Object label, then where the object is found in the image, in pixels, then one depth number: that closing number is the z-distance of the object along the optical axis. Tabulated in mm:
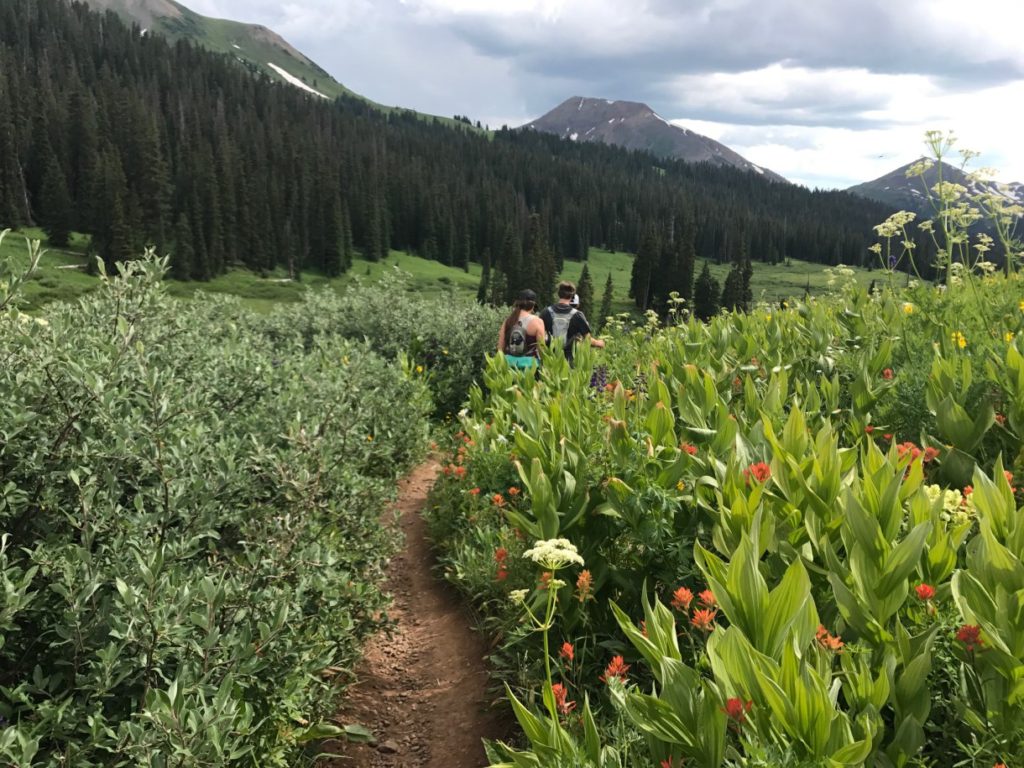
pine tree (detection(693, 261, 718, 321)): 105588
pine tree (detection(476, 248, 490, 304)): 103250
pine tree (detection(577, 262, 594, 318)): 92544
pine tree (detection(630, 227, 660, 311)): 112375
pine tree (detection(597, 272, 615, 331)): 96738
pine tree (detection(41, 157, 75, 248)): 83688
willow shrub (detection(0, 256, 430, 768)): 2430
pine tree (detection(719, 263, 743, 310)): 104688
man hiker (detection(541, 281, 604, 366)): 9461
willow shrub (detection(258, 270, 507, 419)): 13406
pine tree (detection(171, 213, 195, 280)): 83500
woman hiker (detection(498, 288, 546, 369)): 9383
